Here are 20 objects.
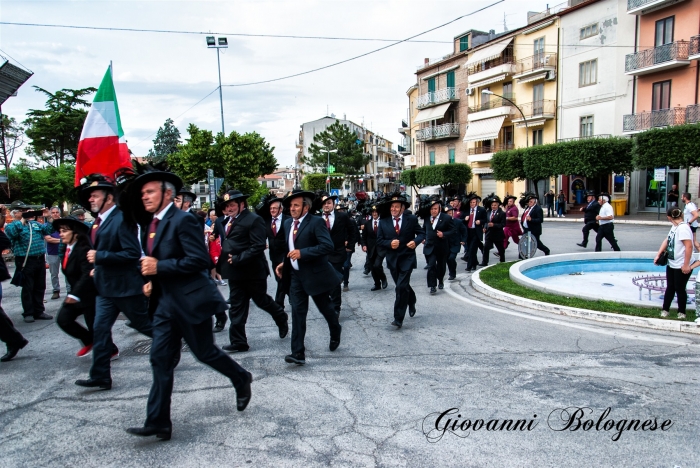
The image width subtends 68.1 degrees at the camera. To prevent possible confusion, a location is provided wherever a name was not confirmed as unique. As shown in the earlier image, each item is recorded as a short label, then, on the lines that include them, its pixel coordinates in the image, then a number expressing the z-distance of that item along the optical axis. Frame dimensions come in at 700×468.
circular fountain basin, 9.77
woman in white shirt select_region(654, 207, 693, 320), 6.64
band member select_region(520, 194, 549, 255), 12.59
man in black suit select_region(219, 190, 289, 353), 6.00
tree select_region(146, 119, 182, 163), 100.56
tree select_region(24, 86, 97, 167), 44.94
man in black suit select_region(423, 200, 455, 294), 9.41
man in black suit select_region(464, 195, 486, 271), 12.14
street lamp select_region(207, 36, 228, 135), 31.73
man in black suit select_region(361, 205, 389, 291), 9.73
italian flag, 9.99
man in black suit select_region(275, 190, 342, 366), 5.36
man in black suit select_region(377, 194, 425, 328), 6.96
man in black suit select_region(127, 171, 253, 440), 3.68
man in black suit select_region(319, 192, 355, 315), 8.60
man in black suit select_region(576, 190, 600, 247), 14.04
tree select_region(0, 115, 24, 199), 39.37
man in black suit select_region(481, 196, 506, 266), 12.16
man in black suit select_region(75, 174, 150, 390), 4.77
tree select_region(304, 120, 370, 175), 72.62
